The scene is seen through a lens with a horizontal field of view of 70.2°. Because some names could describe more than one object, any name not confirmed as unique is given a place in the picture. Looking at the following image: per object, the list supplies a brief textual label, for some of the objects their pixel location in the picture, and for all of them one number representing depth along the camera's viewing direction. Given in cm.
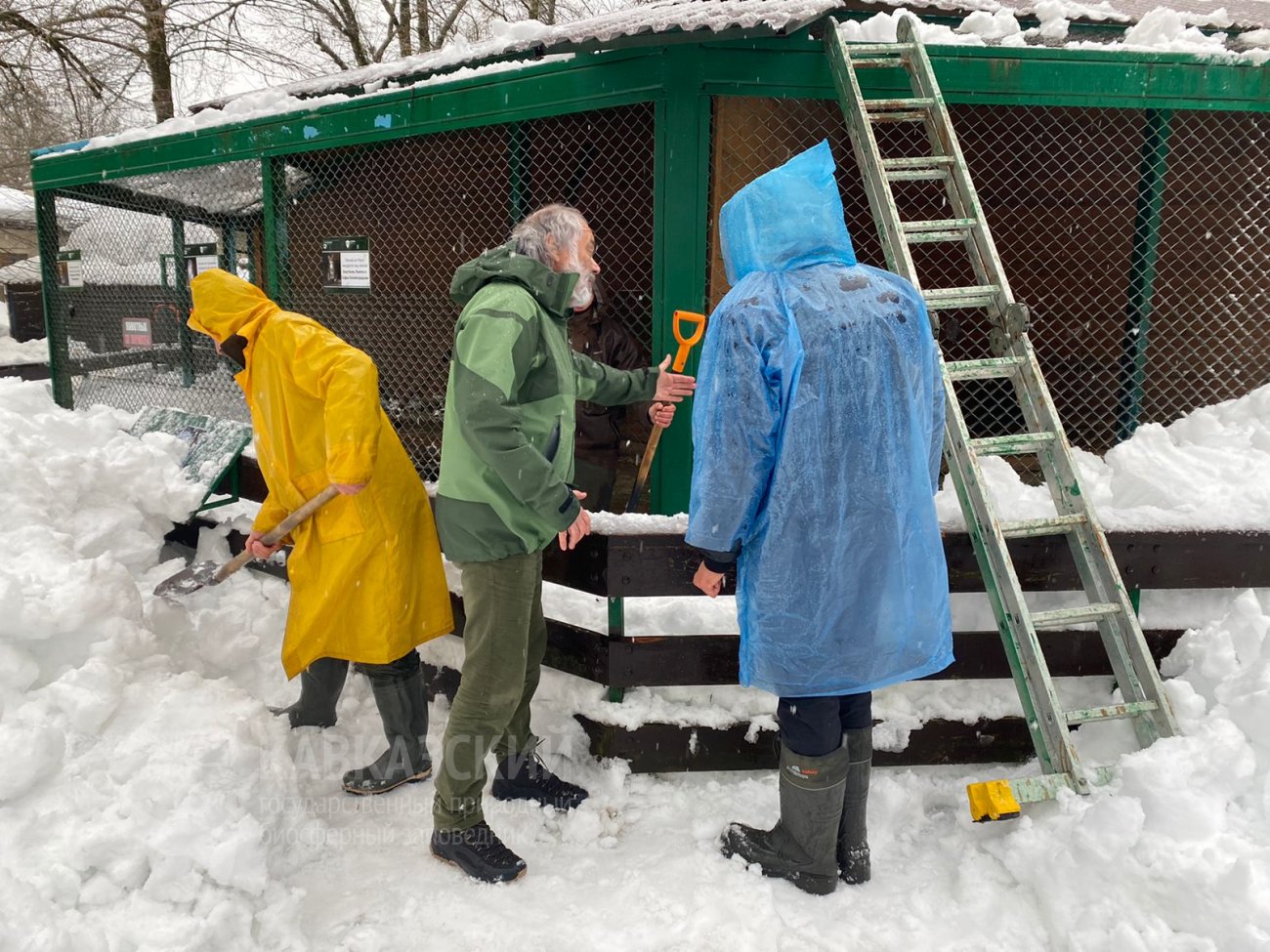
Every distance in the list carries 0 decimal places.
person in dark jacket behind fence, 437
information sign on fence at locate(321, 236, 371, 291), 490
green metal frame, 364
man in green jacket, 267
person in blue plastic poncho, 243
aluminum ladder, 293
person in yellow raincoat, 316
